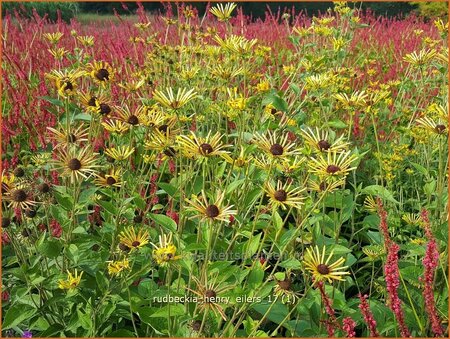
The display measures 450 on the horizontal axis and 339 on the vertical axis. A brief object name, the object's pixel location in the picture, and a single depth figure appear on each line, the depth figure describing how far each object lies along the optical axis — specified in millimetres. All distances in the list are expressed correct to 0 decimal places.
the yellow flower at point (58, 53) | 2119
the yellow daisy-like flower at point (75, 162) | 1431
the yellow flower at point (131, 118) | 1497
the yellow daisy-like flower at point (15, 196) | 1410
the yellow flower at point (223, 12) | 2145
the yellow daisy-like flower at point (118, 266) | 1284
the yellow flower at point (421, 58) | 2121
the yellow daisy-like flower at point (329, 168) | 1271
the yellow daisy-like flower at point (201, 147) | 1307
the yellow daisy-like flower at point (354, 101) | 1777
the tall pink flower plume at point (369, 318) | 966
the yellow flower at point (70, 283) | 1303
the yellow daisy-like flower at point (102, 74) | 1646
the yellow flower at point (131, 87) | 1774
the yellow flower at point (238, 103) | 1510
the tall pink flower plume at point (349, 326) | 931
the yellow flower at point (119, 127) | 1605
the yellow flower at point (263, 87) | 1767
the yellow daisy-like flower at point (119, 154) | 1485
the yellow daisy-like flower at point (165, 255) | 1132
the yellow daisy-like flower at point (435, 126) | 1589
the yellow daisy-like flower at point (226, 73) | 1871
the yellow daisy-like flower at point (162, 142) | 1455
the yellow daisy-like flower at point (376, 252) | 1611
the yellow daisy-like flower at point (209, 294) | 1180
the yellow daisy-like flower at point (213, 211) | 1169
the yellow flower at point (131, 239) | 1380
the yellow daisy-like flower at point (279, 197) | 1257
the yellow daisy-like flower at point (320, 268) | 1152
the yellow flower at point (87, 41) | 2332
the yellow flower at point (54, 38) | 2336
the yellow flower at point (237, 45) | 1762
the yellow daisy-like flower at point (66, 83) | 1491
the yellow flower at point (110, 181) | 1529
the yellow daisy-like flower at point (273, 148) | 1306
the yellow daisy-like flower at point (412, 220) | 1761
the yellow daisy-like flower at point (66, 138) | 1515
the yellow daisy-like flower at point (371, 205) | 1699
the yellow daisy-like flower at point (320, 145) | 1394
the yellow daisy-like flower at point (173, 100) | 1463
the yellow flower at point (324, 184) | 1238
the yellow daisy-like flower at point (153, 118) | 1501
